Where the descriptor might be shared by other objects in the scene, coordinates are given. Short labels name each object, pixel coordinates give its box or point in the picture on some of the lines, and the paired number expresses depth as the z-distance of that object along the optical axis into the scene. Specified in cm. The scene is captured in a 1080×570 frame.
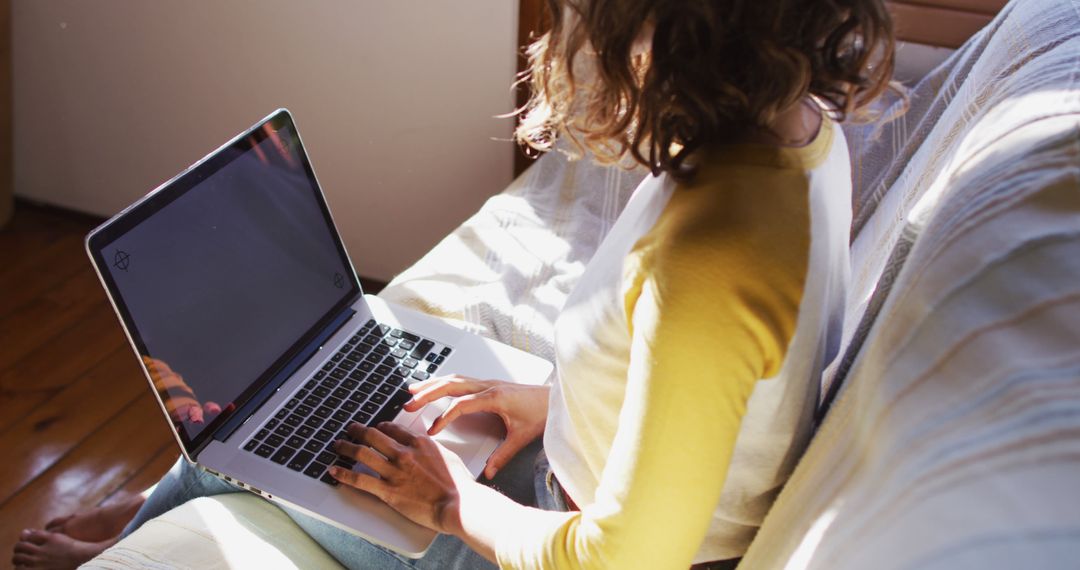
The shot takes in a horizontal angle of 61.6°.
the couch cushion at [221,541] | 92
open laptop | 92
